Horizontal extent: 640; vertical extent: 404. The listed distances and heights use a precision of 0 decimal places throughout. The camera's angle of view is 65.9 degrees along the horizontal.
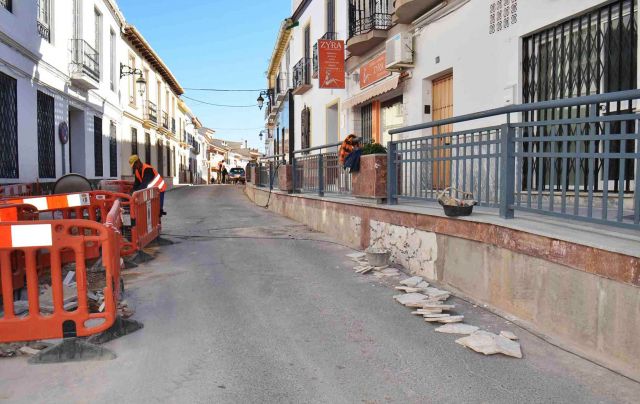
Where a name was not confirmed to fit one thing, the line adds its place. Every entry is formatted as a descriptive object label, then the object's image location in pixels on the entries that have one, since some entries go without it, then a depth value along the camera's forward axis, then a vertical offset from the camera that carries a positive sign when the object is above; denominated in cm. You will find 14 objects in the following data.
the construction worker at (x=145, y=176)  965 +7
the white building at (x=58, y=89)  1041 +242
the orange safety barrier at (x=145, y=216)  684 -55
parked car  4267 +30
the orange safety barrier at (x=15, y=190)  891 -18
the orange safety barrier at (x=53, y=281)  343 -73
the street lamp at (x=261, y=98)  2655 +435
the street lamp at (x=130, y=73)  2034 +440
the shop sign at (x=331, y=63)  1393 +326
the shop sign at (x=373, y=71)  1151 +262
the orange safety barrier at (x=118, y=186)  1177 -15
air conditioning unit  1029 +268
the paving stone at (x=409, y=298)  457 -113
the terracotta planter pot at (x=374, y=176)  687 +3
